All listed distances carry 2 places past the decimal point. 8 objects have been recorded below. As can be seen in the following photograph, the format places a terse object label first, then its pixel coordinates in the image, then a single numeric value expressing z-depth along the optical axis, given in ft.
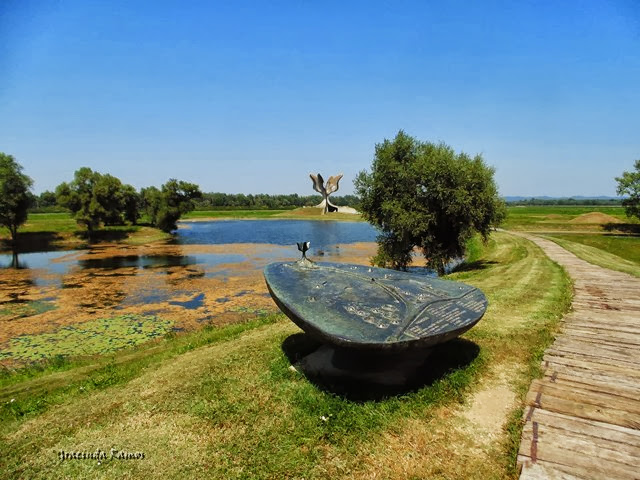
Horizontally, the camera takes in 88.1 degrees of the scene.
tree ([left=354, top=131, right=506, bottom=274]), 67.05
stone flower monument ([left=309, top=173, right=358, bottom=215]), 399.03
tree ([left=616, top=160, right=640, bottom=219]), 134.82
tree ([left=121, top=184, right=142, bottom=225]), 203.82
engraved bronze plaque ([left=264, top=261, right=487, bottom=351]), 15.99
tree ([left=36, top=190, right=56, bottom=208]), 463.01
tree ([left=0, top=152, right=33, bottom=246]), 139.23
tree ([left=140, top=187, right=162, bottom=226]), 218.59
